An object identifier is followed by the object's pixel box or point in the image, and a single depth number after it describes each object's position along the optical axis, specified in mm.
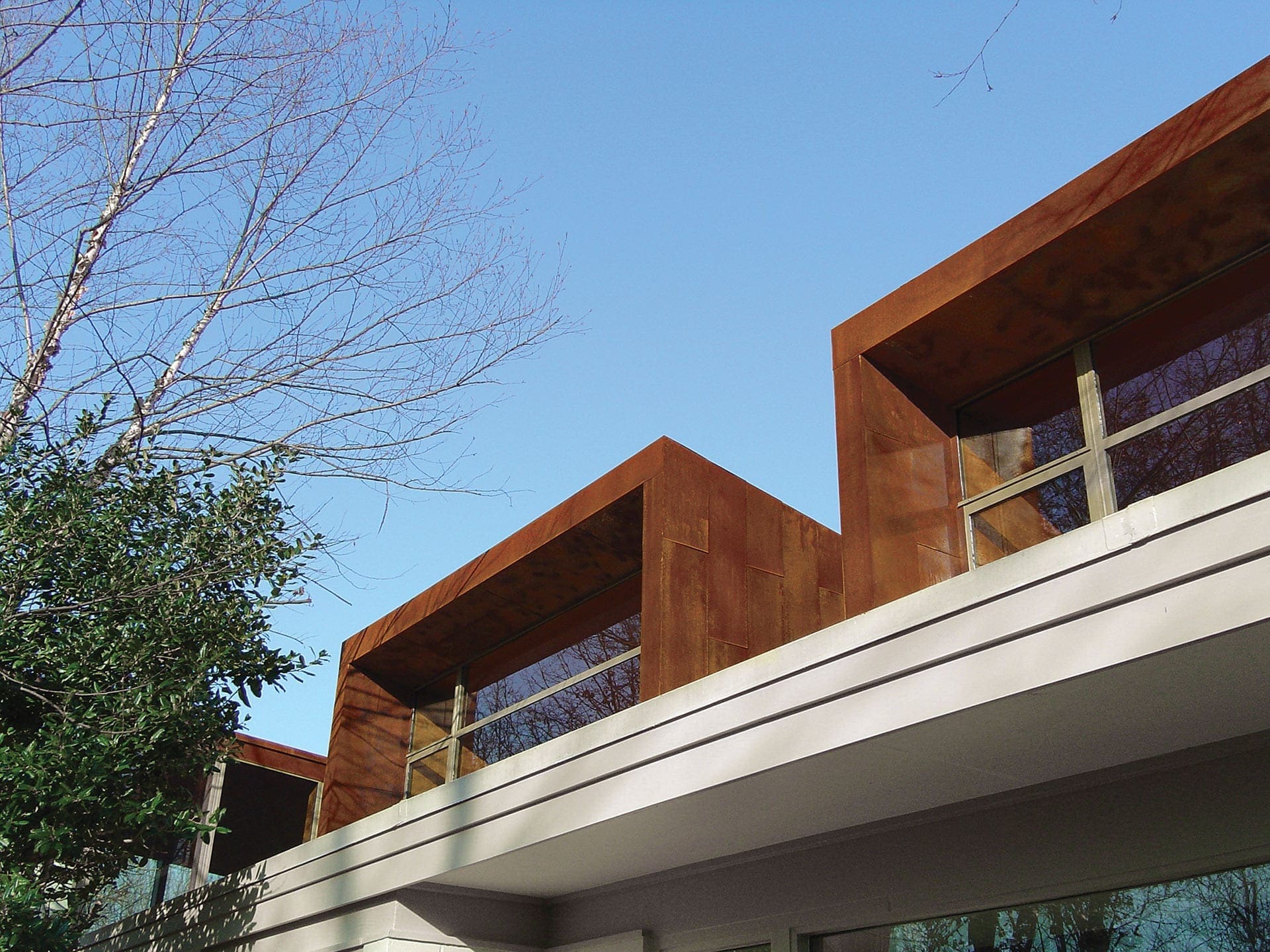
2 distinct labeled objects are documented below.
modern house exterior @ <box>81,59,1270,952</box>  3533
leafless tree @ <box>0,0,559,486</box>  7539
